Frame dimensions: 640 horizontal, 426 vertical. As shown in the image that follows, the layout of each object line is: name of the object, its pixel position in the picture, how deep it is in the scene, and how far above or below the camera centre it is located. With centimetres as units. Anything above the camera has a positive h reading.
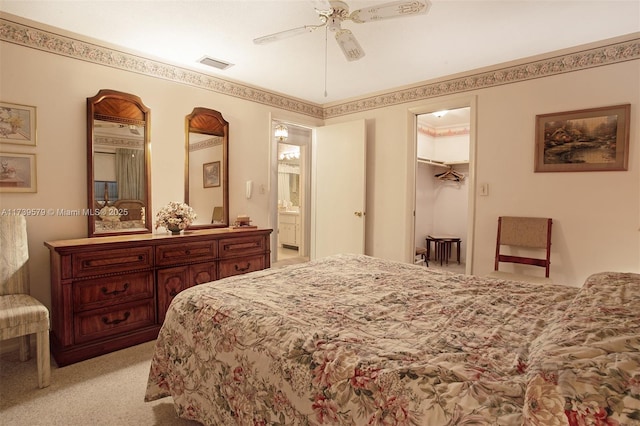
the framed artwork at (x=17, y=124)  246 +54
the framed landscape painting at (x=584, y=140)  281 +55
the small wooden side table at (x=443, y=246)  559 -74
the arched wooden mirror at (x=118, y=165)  285 +30
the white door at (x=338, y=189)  436 +16
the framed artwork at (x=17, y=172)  246 +19
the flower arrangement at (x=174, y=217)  306 -16
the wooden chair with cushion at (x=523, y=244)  308 -39
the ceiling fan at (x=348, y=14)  187 +108
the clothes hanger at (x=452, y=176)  585 +45
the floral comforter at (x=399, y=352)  76 -46
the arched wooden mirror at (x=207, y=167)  348 +34
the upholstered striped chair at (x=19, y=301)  202 -66
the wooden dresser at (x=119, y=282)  240 -66
